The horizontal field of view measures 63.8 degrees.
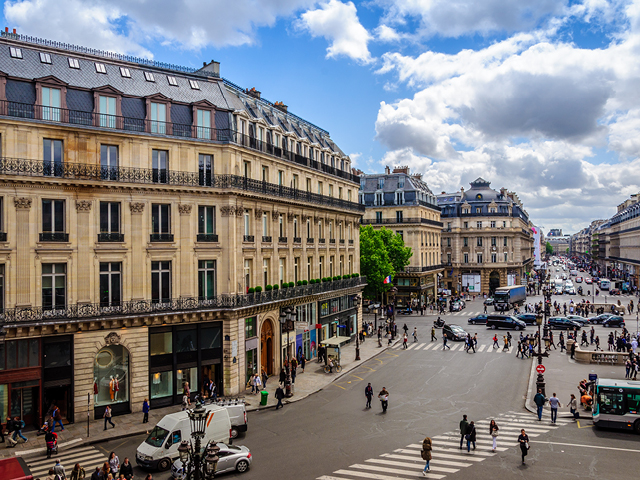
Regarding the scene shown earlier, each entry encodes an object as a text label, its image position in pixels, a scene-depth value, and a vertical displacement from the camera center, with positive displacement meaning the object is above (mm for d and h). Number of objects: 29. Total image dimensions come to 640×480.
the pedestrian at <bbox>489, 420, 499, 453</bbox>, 22686 -8043
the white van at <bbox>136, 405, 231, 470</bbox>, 20953 -7667
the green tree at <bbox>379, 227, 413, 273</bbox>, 71312 +449
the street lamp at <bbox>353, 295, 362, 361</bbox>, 44725 -4956
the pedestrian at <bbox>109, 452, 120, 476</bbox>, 19172 -7754
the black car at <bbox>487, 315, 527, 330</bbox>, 58531 -8222
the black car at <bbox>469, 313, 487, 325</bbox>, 63531 -8587
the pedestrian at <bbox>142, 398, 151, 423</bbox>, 27344 -8168
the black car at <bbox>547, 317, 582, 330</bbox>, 57475 -8399
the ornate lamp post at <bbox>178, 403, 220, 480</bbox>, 13812 -5323
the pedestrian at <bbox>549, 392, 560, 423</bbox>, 26719 -8267
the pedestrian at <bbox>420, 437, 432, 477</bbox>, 20016 -7751
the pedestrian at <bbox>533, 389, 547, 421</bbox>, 27400 -8123
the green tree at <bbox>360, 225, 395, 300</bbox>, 64562 -1171
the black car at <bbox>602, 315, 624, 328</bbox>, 59469 -8597
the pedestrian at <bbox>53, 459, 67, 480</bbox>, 18647 -7715
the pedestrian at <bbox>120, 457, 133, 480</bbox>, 18531 -7745
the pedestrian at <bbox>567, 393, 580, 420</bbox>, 27984 -8774
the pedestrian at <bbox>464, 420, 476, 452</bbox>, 22656 -8122
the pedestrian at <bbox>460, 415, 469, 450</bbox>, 22969 -7918
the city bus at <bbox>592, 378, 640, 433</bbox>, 25609 -7989
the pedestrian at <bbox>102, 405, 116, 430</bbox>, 26219 -8138
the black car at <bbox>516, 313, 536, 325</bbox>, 62656 -8369
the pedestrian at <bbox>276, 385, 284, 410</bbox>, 30125 -8308
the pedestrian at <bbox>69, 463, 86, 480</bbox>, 18344 -7701
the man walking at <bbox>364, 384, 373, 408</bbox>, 29969 -8241
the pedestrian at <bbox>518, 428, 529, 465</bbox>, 21328 -8022
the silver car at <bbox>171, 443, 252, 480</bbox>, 20078 -8089
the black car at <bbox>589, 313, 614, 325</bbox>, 61397 -8464
